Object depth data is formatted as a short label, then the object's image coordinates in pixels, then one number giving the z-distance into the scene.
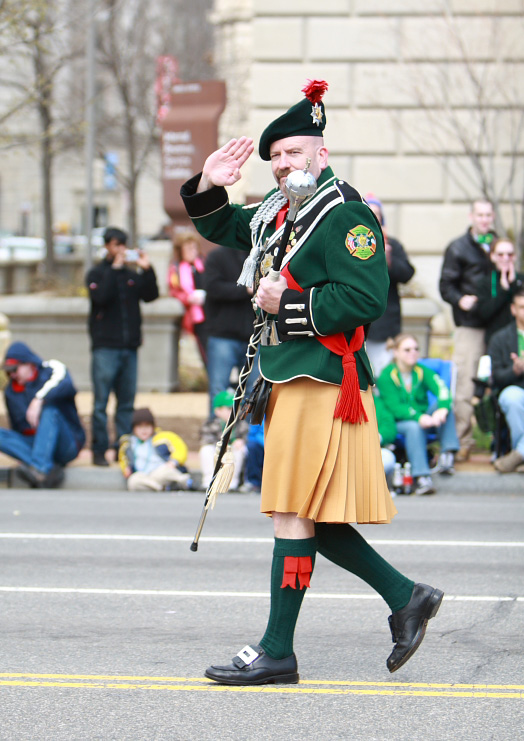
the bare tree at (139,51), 29.59
